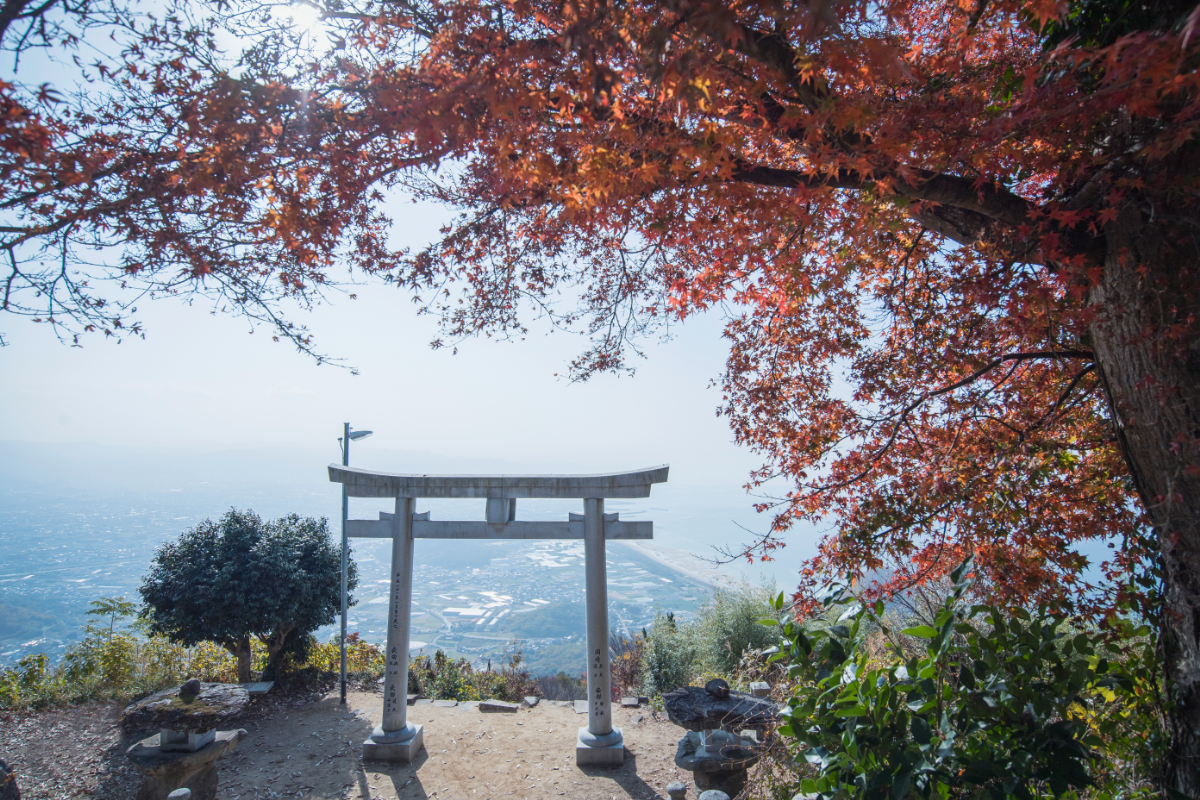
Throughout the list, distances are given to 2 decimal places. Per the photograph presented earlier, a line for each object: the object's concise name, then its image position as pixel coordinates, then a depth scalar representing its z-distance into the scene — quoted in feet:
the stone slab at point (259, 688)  22.26
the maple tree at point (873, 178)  6.11
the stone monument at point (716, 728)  13.79
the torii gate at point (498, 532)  17.61
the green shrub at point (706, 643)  26.66
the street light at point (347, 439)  23.99
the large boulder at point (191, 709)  15.46
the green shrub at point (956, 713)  6.20
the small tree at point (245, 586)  21.98
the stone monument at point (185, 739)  14.34
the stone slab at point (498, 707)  22.48
